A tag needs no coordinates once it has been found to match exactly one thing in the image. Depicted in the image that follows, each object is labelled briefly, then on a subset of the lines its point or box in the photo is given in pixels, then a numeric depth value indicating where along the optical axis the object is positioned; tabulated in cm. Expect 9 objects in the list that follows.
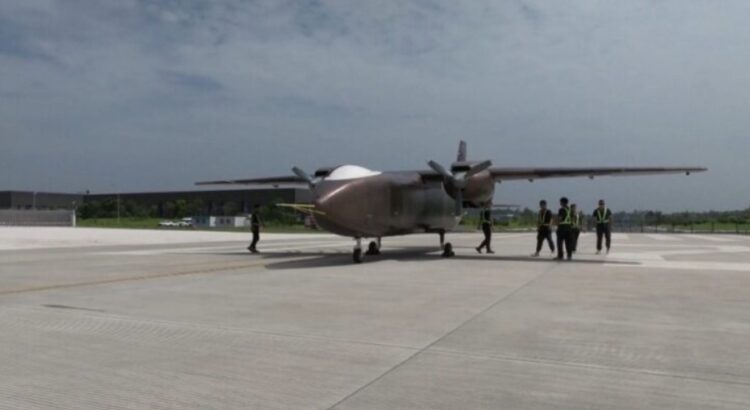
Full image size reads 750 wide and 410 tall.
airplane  1656
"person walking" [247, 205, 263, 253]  2253
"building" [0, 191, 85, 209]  13888
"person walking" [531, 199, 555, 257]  1988
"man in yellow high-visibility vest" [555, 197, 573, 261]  1856
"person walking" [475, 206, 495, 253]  2191
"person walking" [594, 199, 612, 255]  2162
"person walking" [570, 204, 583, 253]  1869
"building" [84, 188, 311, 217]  11698
